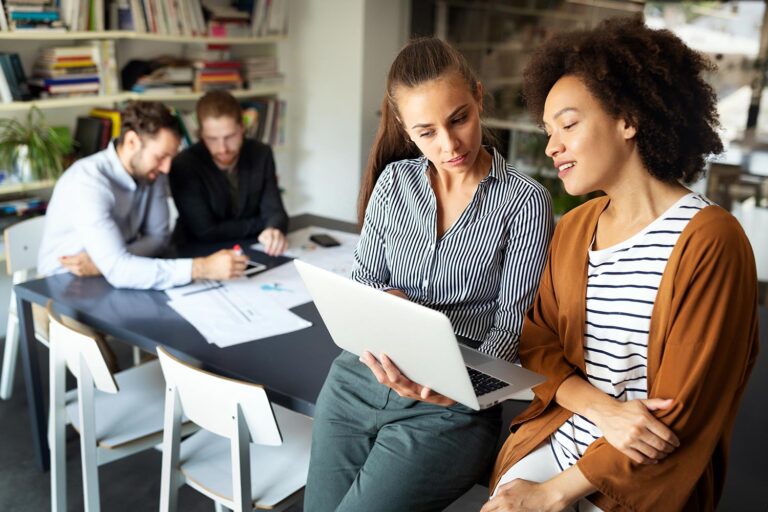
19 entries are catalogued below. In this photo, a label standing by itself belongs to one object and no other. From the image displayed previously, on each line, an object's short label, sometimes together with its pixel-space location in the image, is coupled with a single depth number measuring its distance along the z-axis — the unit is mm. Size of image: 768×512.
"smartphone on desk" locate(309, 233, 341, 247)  2748
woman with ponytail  1410
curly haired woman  1152
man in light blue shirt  2297
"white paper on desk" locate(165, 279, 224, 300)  2252
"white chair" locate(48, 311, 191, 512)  1890
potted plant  3396
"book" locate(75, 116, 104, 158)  3656
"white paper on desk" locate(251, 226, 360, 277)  2520
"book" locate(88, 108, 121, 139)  3680
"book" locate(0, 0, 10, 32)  3189
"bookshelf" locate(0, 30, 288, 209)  3389
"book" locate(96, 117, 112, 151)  3654
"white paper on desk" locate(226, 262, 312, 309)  2227
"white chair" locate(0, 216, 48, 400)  2820
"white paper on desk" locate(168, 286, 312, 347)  1969
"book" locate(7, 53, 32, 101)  3354
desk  1742
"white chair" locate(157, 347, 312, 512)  1583
